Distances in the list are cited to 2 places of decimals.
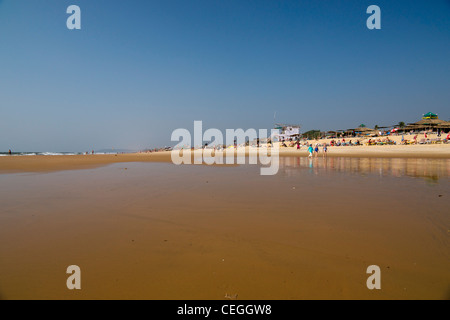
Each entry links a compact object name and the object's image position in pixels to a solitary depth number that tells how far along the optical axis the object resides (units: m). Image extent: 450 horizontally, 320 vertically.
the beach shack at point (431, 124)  37.10
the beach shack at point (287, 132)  75.01
